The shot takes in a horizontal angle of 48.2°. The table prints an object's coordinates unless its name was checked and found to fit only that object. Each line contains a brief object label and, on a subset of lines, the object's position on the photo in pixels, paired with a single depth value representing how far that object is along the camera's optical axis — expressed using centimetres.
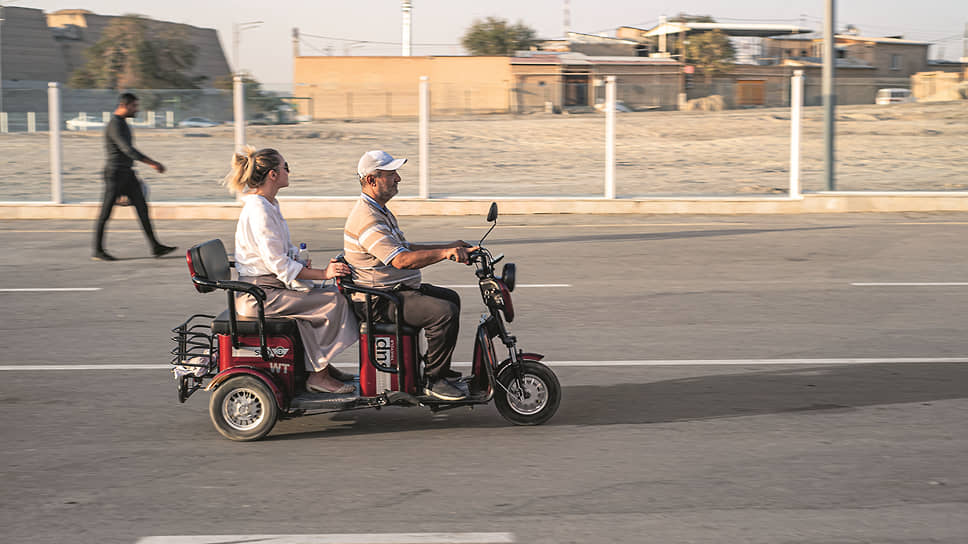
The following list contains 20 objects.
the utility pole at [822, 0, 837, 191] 1808
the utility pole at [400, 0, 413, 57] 6662
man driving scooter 561
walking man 1246
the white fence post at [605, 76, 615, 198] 1821
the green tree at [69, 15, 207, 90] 6925
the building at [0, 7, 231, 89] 8888
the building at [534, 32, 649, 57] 5950
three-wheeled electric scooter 554
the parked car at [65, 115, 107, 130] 1825
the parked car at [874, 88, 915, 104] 1995
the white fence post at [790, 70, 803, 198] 1827
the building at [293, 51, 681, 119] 1883
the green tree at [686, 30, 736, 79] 7519
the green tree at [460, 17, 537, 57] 8756
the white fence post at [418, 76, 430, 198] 1802
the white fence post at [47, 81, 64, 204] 1794
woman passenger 561
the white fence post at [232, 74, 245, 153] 1800
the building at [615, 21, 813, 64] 8031
